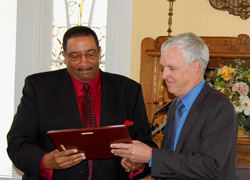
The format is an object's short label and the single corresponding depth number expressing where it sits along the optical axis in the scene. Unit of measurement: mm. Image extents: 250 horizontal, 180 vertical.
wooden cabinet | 3807
